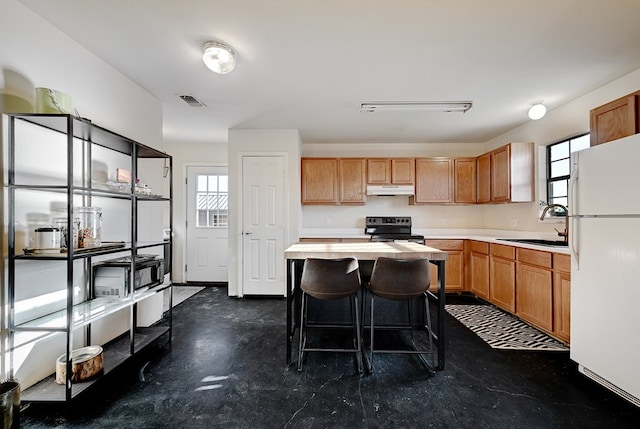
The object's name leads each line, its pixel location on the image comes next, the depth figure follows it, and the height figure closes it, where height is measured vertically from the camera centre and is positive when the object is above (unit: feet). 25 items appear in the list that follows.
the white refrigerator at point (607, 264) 5.68 -1.12
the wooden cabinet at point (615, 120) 6.52 +2.33
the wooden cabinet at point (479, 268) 12.20 -2.45
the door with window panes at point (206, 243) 15.71 -1.65
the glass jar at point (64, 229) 6.00 -0.34
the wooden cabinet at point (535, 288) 8.74 -2.45
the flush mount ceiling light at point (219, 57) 6.65 +3.79
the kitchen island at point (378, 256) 7.10 -1.07
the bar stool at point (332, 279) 6.79 -1.61
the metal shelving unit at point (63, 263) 5.35 -1.08
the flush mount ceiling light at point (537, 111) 9.65 +3.54
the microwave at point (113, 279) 7.01 -1.65
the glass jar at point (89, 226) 6.18 -0.31
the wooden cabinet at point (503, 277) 10.49 -2.49
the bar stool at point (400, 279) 6.75 -1.58
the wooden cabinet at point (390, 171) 14.69 +2.22
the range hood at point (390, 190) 14.51 +1.22
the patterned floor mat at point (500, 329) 8.43 -3.95
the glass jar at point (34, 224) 5.77 -0.23
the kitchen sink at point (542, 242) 9.50 -1.05
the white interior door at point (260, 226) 13.37 -0.60
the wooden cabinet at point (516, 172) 11.92 +1.76
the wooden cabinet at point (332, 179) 14.71 +1.80
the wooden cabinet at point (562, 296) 8.07 -2.43
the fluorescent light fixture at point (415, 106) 10.18 +3.98
